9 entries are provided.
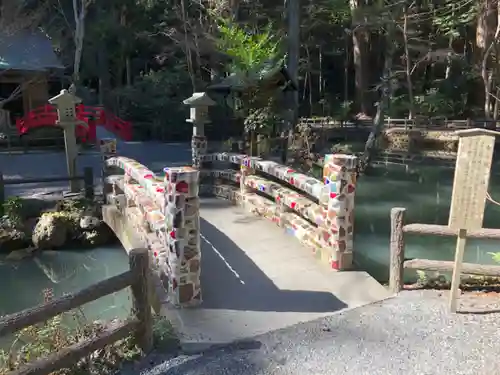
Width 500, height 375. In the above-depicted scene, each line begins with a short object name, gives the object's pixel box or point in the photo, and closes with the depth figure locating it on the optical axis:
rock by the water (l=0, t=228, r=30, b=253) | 8.23
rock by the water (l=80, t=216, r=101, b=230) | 8.45
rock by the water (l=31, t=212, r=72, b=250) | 8.23
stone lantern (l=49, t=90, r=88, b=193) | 9.09
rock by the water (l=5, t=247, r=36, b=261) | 8.07
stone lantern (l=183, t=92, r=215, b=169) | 9.60
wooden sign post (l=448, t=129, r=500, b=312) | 4.06
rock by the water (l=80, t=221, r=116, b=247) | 8.45
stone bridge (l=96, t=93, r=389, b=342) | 4.46
